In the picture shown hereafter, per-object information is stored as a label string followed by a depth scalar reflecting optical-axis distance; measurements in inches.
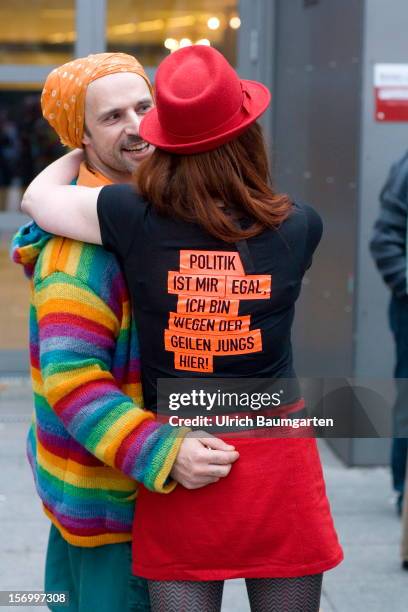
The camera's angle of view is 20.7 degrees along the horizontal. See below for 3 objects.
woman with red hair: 86.7
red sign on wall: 215.2
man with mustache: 88.7
